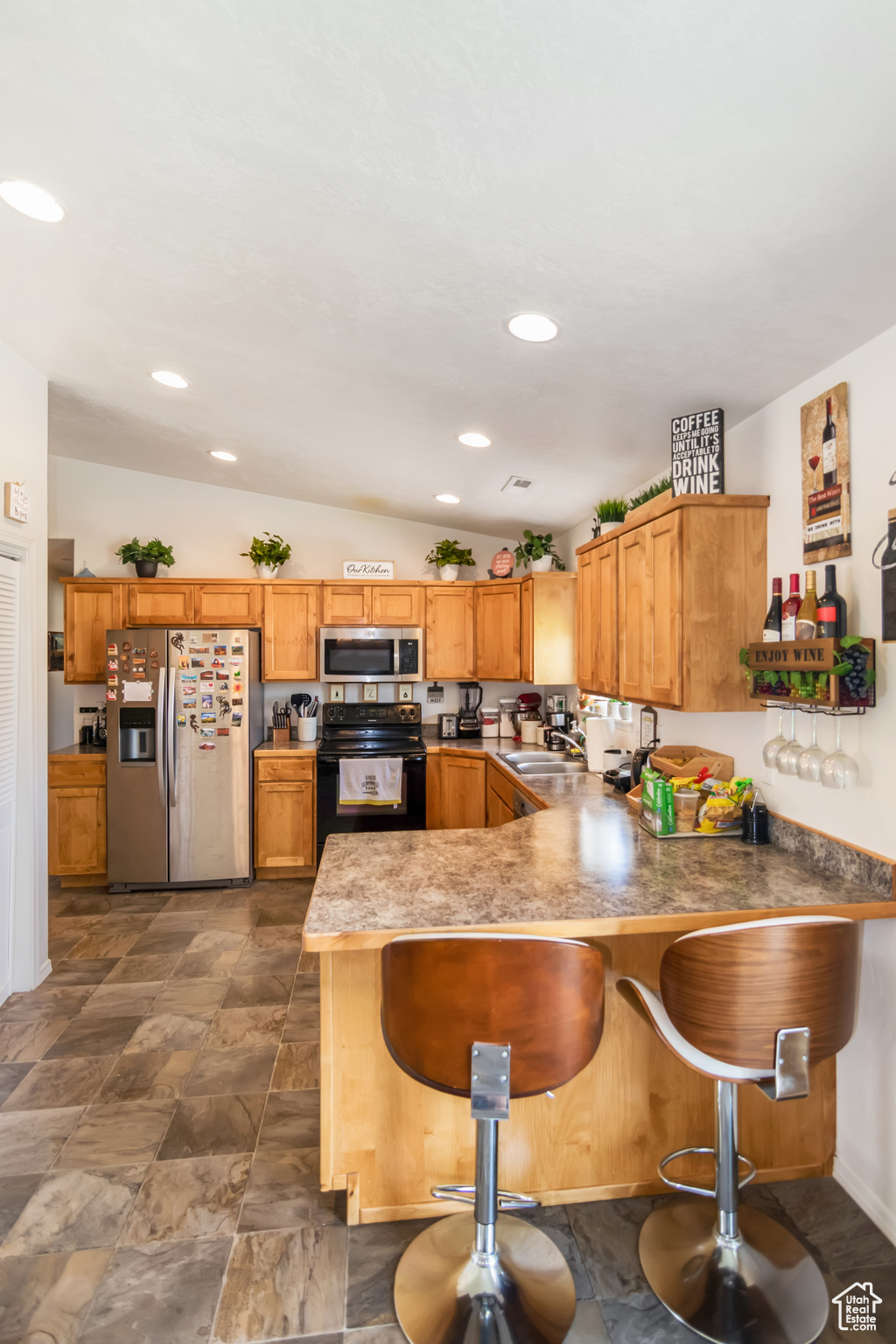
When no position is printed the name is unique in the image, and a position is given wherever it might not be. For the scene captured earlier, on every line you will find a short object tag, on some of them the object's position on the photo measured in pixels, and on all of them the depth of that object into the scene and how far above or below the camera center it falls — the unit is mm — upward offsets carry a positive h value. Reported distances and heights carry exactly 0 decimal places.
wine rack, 1749 +4
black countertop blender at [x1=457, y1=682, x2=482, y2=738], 5062 -176
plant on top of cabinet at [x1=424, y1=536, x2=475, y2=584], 4965 +909
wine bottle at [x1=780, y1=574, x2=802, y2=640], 1999 +196
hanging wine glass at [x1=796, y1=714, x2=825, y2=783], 1891 -253
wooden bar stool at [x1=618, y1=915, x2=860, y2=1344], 1388 -790
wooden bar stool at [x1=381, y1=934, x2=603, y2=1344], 1316 -743
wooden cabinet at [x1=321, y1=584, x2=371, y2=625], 4820 +552
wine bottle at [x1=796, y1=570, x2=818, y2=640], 1910 +185
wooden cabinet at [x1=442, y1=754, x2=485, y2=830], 4457 -783
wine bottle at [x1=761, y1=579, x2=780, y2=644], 2109 +176
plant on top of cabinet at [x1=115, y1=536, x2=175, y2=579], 4625 +882
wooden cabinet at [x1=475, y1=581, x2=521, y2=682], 4723 +339
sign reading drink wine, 2266 +782
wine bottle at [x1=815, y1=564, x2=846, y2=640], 1813 +179
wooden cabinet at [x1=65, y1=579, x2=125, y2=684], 4602 +391
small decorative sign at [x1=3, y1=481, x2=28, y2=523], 2834 +784
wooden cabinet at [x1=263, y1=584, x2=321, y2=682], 4773 +358
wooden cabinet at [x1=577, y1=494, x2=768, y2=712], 2248 +286
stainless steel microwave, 4785 +190
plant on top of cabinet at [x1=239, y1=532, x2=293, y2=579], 4730 +898
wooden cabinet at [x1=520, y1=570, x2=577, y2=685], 4340 +337
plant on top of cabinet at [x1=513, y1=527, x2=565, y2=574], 4435 +844
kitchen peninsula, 1701 -1095
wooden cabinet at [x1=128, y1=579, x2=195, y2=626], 4641 +548
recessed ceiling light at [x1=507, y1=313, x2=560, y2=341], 1887 +1030
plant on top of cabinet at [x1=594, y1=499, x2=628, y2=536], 3004 +758
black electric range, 4445 -721
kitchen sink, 3881 -522
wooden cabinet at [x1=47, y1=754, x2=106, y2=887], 4355 -867
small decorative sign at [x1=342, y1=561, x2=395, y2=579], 4883 +814
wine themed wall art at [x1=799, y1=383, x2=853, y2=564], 1877 +593
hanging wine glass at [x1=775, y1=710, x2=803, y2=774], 1985 -244
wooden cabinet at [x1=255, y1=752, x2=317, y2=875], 4492 -902
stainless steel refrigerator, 4250 -493
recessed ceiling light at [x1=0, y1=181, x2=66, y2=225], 1751 +1311
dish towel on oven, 4441 -685
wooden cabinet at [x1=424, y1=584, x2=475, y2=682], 4957 +369
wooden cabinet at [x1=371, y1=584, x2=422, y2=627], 4871 +558
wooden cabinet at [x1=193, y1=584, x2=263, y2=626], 4699 +546
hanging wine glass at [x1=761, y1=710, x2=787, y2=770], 2070 -232
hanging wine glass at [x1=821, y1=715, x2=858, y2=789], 1804 -262
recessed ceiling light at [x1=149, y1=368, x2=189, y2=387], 2922 +1365
